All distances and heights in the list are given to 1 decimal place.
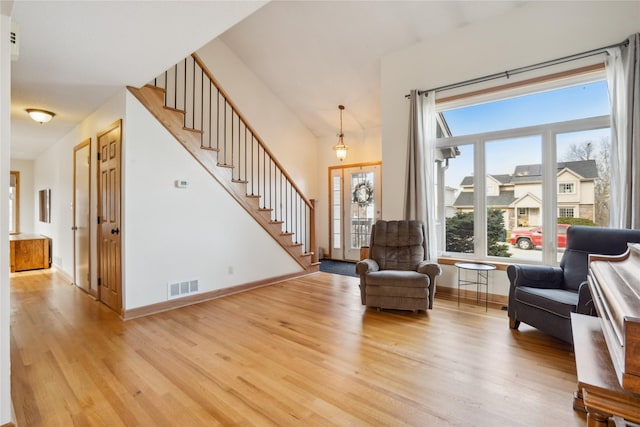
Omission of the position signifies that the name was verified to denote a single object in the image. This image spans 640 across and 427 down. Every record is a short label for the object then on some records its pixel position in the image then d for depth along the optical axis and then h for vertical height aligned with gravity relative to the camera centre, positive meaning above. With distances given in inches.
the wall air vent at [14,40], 71.2 +40.8
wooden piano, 28.4 -15.2
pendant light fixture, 235.1 +47.5
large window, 132.4 +18.7
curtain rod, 123.2 +63.7
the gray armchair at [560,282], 100.3 -26.8
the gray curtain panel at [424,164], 164.4 +25.3
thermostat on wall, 146.4 +14.7
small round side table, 141.0 -32.5
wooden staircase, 139.8 +22.1
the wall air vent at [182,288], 145.0 -35.6
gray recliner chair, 134.2 -27.3
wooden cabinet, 229.6 -27.8
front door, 264.5 +5.4
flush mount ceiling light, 154.3 +50.9
